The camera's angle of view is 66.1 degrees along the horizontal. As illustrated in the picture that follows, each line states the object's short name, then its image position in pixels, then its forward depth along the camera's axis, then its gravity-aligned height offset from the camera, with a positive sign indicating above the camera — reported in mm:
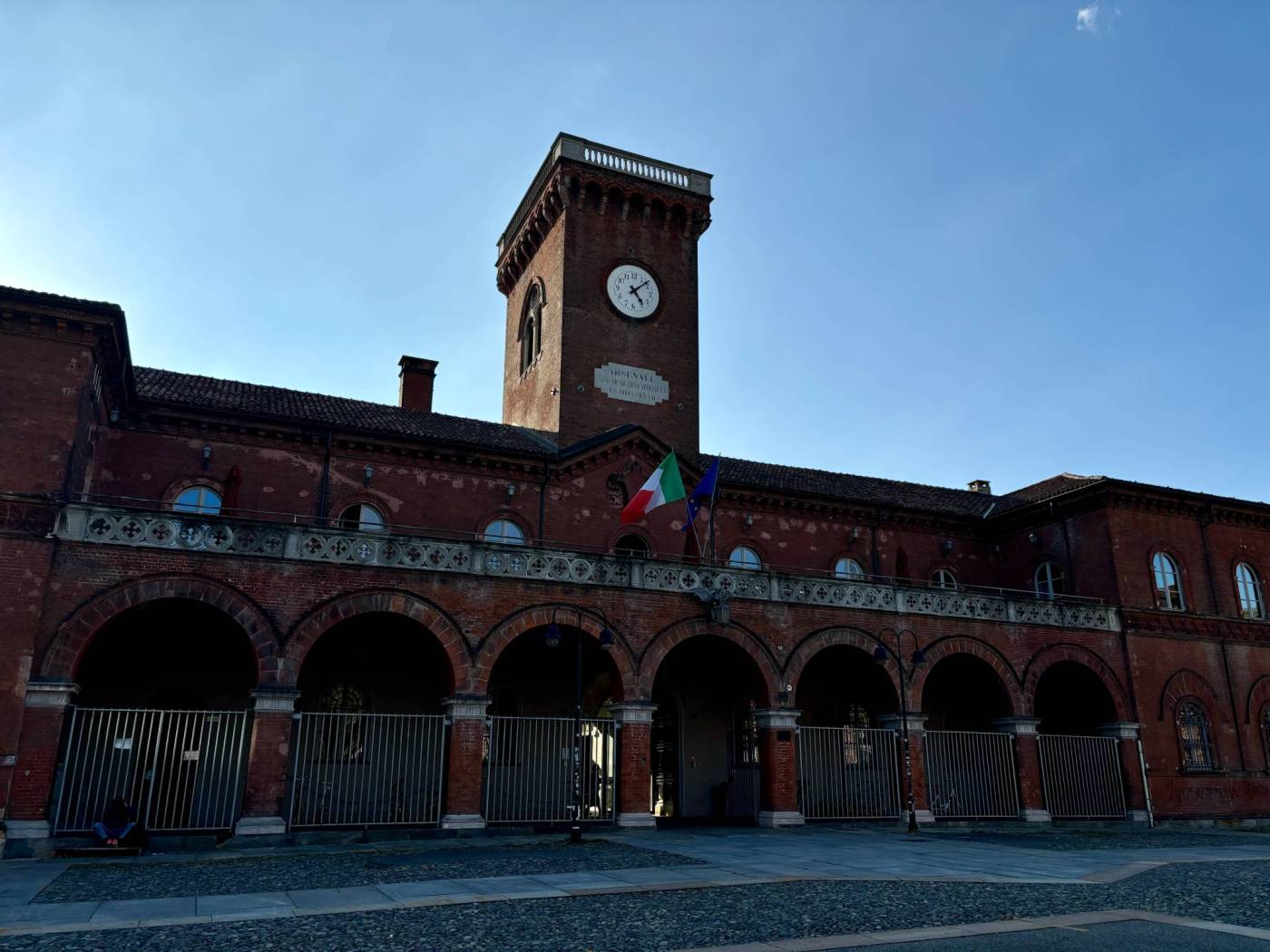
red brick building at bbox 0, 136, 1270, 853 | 17328 +3020
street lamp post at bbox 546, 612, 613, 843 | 17219 +569
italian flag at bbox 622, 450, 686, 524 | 22422 +5812
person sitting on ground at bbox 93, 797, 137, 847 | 15438 -1183
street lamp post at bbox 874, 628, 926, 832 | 21327 +1667
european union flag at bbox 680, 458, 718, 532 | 22891 +5979
